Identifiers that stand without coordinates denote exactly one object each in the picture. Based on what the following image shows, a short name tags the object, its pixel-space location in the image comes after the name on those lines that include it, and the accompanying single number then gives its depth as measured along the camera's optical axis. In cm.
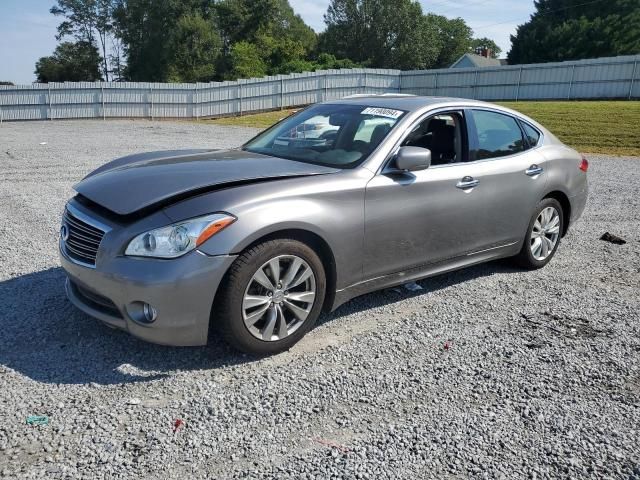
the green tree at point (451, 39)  8181
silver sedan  330
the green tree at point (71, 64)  6544
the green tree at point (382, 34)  6881
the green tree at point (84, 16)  6881
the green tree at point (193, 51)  5794
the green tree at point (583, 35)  4862
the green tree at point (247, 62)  4119
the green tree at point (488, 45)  9919
